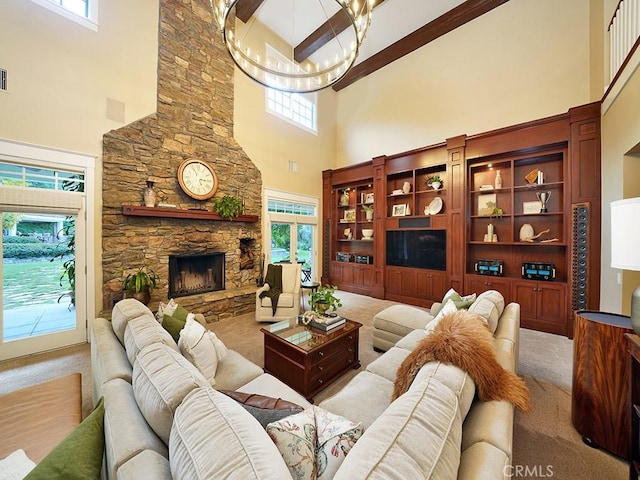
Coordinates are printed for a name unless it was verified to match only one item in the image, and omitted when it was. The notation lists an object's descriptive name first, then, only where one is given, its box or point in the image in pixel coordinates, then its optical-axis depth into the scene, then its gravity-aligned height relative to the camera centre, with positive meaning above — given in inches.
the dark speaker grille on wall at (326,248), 260.2 -9.5
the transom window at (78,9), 122.0 +115.8
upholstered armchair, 156.0 -42.8
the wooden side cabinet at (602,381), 61.7 -36.4
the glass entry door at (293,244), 221.3 -4.7
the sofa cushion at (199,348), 63.6 -28.4
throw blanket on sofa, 43.8 -22.0
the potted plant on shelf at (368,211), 233.9 +26.1
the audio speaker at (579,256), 134.0 -8.9
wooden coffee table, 84.5 -41.9
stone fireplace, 140.9 +39.6
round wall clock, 162.1 +39.9
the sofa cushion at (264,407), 38.8 -29.5
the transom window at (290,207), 217.2 +29.3
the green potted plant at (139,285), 134.1 -25.1
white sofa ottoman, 108.3 -37.1
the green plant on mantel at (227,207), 173.6 +22.6
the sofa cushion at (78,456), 24.0 -22.9
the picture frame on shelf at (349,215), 248.5 +23.6
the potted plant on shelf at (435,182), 191.5 +44.3
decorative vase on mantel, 146.4 +25.3
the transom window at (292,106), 216.1 +123.5
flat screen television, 190.5 -7.6
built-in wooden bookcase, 136.3 +18.4
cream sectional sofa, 26.4 -23.5
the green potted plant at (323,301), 104.3 -25.9
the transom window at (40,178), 112.3 +28.9
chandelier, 177.8 +168.8
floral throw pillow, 31.8 -27.4
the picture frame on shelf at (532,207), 158.5 +20.6
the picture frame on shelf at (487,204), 171.6 +25.0
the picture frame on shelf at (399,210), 213.8 +25.0
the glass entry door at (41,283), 113.3 -21.5
